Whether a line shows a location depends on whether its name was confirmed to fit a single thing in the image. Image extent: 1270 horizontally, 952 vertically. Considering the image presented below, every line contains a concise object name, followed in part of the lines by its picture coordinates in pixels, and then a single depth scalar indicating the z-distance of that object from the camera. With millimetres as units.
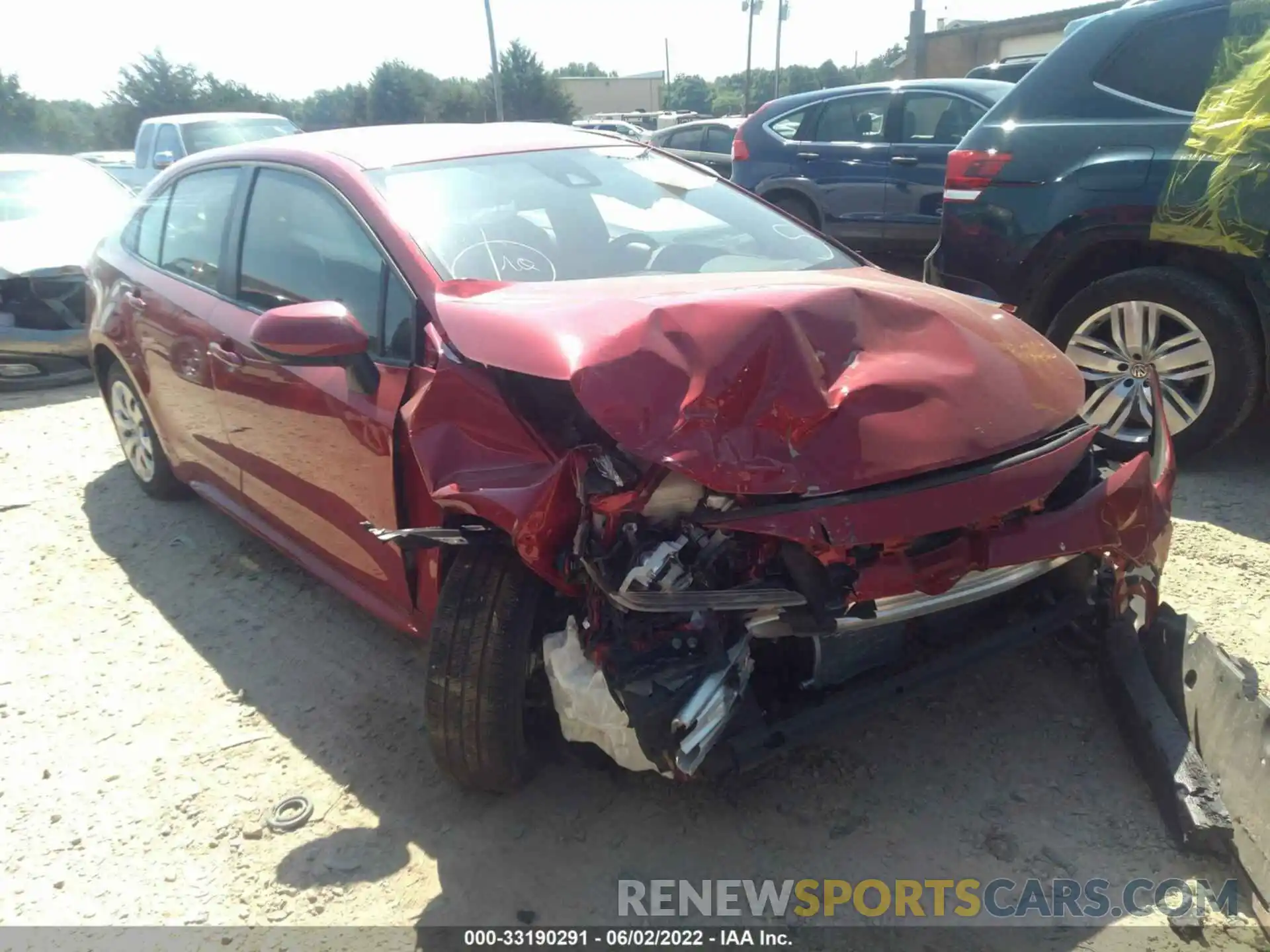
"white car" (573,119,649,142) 25511
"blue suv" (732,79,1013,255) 7281
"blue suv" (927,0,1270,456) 3789
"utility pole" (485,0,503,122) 28250
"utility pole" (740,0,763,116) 43500
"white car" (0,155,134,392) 6594
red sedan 1965
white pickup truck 11914
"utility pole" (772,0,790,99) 44719
